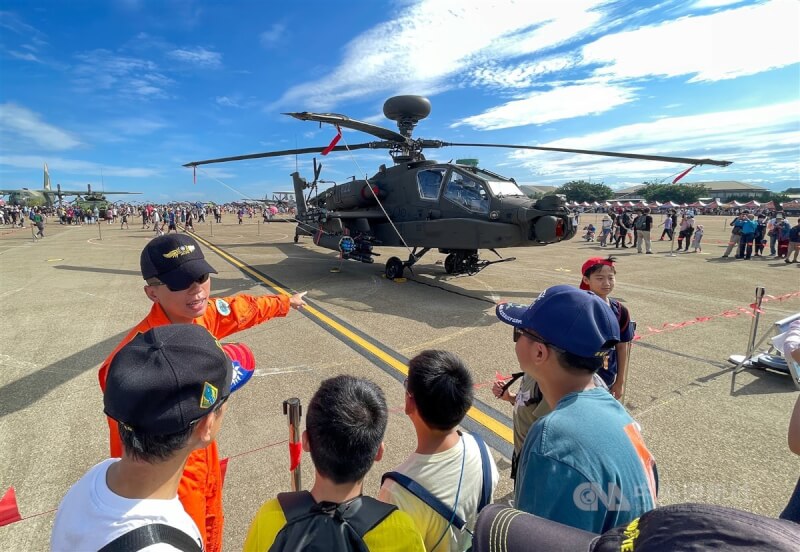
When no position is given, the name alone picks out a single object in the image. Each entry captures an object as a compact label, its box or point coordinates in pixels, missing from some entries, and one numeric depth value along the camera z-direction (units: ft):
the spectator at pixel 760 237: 47.39
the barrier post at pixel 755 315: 14.70
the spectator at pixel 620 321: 9.99
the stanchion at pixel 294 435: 6.89
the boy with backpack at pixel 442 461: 5.06
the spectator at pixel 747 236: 45.01
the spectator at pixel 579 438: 4.11
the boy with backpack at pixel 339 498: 3.63
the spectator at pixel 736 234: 46.46
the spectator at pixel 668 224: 64.44
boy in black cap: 3.67
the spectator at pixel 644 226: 50.88
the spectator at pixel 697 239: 52.01
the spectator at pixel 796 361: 5.27
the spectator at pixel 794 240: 42.57
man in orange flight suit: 5.95
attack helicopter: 25.16
